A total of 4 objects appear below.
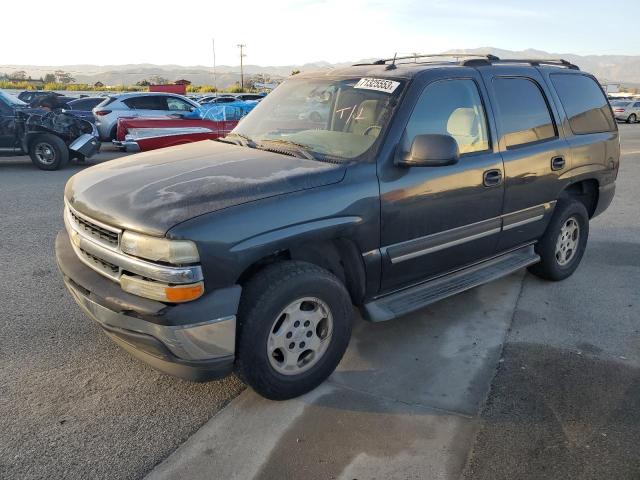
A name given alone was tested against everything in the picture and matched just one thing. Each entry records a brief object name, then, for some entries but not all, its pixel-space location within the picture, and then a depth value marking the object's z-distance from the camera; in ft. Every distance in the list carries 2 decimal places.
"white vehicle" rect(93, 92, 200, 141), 47.26
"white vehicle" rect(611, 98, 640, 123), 106.73
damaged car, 34.86
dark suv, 8.70
